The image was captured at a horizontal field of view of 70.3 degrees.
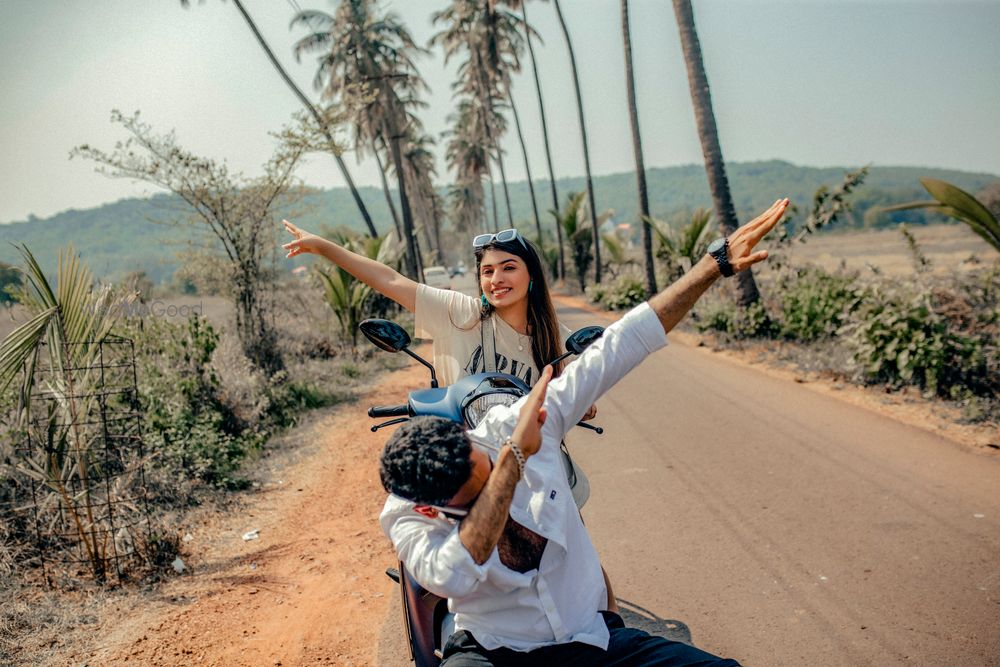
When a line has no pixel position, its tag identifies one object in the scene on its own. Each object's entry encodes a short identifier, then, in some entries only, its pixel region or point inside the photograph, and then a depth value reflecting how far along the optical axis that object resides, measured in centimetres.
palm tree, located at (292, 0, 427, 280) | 2538
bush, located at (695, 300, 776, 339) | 1230
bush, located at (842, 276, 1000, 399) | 735
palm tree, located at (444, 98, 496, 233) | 4891
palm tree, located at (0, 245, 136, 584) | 427
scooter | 226
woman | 286
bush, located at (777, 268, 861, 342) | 1088
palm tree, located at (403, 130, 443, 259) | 4464
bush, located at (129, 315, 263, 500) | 632
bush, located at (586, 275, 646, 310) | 2105
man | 171
